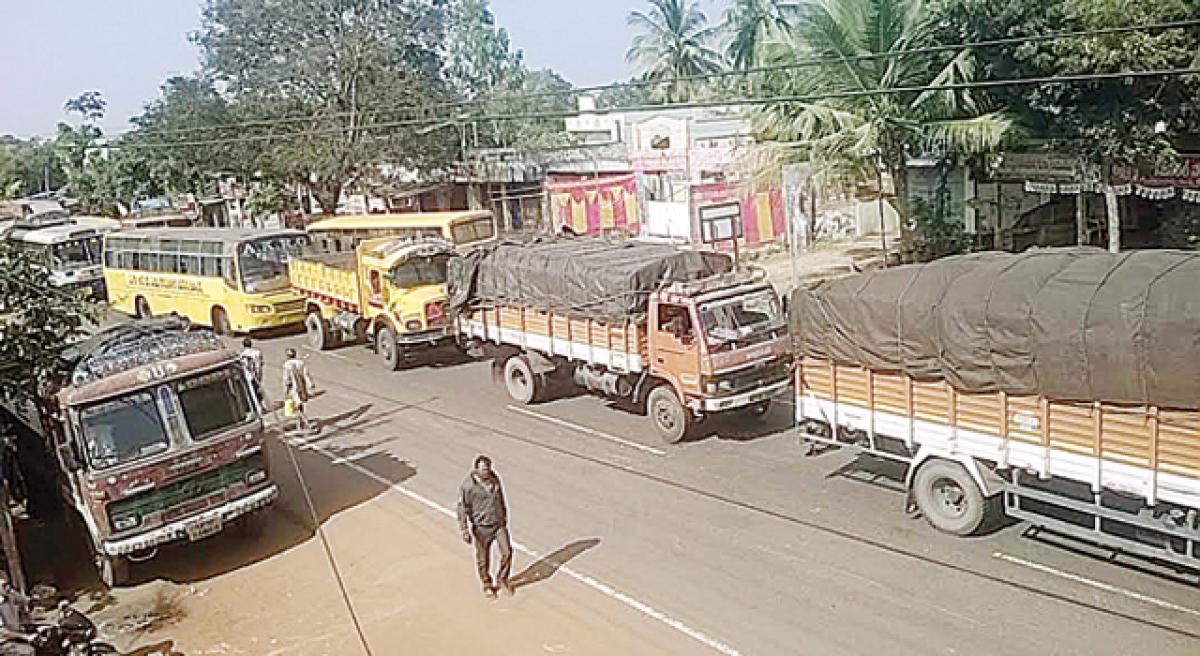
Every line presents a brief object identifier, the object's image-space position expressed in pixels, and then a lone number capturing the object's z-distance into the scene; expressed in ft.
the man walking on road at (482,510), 32.94
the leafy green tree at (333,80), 124.77
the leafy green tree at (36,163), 277.64
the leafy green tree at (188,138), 129.29
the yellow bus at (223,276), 81.10
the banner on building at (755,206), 101.96
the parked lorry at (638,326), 47.47
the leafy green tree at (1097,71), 60.85
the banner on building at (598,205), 115.24
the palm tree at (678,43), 191.31
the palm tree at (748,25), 102.01
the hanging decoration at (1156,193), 78.48
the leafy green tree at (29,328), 40.16
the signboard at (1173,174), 76.69
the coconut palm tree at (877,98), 71.97
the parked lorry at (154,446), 36.14
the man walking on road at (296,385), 55.67
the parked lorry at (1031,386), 29.76
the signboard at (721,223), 100.73
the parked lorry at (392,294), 67.82
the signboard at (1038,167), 82.79
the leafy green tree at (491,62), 223.12
